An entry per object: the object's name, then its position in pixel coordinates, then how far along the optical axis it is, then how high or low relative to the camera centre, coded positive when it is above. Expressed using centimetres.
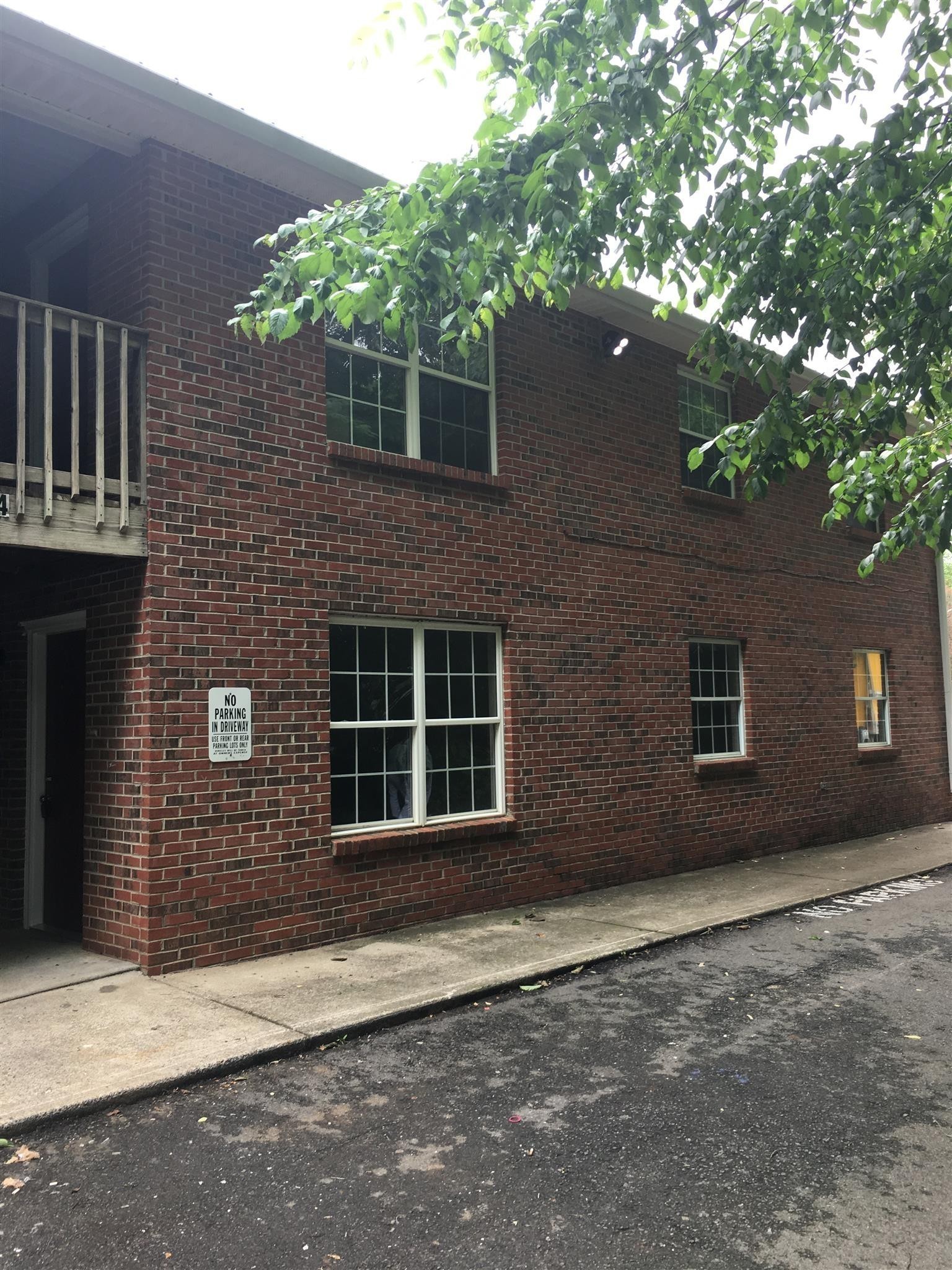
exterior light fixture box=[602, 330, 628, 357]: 1048 +390
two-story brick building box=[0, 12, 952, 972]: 675 +115
